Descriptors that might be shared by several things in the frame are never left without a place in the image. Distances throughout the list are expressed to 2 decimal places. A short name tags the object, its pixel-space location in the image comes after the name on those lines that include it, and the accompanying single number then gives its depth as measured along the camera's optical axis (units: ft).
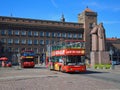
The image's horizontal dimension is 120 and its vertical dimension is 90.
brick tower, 191.70
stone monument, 95.12
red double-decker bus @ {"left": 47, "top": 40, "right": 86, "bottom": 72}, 56.78
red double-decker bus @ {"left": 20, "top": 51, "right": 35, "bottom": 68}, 93.54
